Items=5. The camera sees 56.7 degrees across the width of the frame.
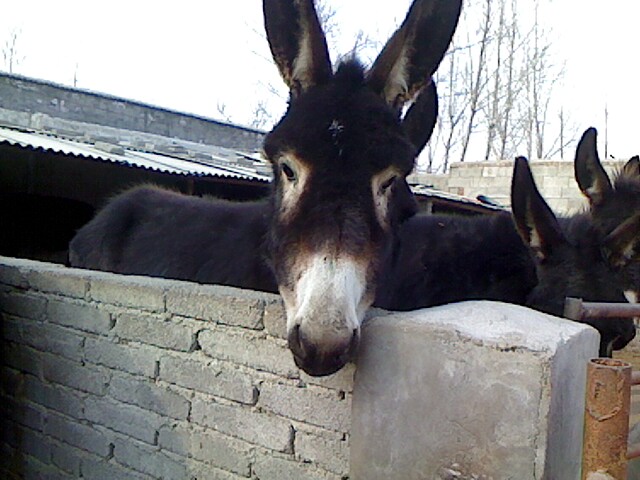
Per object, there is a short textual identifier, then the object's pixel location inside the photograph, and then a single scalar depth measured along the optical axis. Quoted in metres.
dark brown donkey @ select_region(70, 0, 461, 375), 1.76
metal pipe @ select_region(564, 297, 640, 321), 1.98
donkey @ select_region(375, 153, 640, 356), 2.75
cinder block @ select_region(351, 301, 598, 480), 1.62
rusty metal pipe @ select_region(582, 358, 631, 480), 1.39
